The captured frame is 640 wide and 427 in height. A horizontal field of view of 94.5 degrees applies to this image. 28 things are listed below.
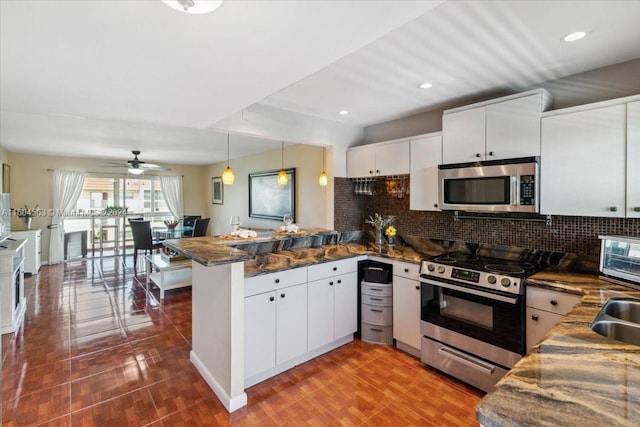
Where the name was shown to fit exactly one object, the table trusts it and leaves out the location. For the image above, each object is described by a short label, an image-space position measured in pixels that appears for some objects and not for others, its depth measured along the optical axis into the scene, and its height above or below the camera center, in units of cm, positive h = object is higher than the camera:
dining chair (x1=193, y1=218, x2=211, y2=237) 575 -36
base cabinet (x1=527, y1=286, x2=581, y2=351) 196 -68
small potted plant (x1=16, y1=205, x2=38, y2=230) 558 -14
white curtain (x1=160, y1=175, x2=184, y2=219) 805 +43
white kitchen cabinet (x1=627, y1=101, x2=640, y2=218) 189 +32
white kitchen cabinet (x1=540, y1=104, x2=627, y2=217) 197 +33
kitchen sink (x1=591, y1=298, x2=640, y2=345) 138 -57
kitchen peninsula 207 -59
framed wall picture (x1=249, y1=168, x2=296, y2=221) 511 +25
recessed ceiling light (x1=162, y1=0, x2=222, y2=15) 103 +72
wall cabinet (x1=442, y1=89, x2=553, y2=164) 230 +68
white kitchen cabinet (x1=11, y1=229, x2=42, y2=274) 540 -78
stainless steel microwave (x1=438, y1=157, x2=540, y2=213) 229 +20
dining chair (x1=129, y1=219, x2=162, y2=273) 537 -48
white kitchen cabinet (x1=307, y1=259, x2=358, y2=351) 272 -90
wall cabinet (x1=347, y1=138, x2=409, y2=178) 316 +57
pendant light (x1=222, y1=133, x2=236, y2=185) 375 +42
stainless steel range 214 -85
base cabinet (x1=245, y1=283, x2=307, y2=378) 230 -98
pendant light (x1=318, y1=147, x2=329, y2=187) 362 +37
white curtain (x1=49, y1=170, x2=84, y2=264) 638 +17
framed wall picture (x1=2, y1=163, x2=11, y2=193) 533 +58
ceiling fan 548 +80
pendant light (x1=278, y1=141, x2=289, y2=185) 392 +42
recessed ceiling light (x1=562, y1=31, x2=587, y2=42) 175 +104
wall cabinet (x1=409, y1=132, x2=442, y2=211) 289 +39
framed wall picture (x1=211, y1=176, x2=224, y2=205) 782 +49
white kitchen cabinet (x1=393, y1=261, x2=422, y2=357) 274 -93
